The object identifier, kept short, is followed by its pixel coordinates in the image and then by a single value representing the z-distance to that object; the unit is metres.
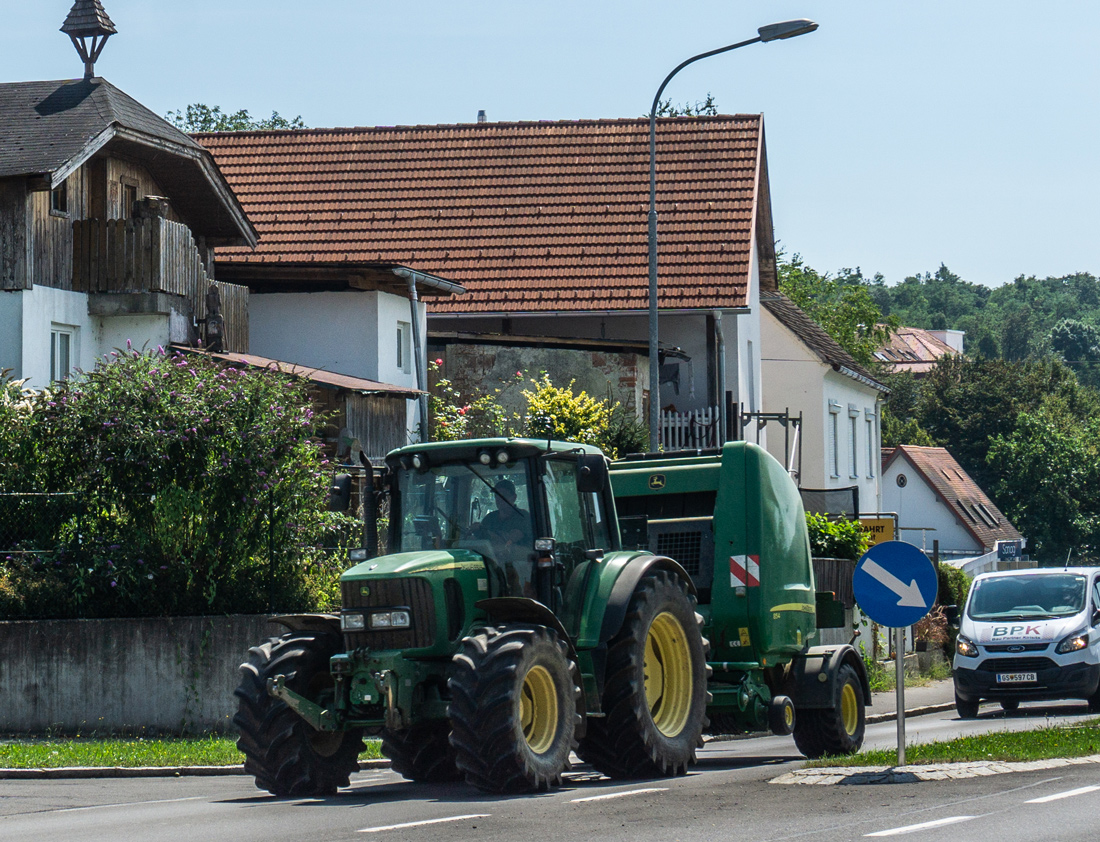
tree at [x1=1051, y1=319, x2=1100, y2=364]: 161.88
